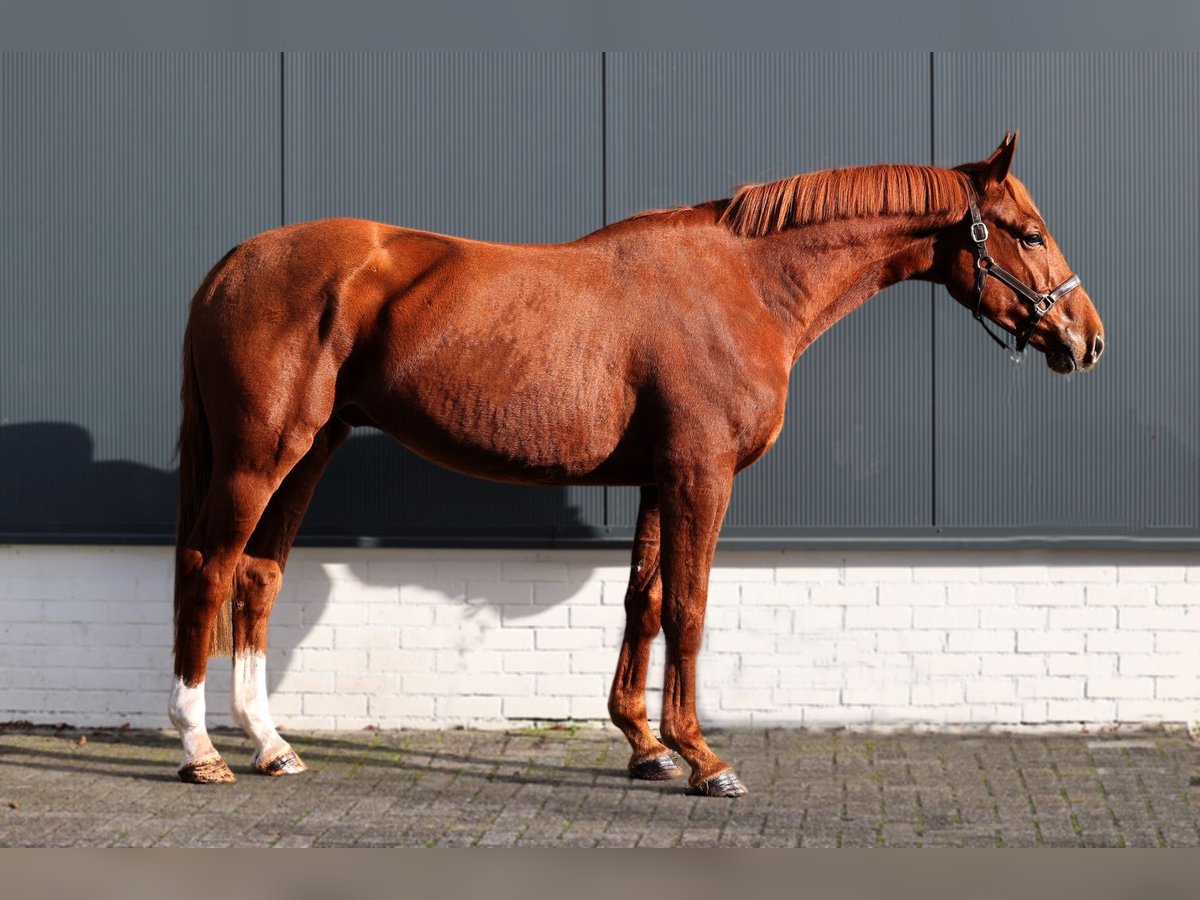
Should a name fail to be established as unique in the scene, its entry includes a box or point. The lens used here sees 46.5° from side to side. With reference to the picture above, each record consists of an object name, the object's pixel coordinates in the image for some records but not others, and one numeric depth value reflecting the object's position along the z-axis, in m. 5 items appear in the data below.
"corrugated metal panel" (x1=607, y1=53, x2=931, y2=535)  6.04
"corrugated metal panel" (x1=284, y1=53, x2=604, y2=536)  6.08
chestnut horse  4.95
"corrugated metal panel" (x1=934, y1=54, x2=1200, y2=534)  6.02
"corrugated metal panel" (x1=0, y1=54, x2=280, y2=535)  6.10
